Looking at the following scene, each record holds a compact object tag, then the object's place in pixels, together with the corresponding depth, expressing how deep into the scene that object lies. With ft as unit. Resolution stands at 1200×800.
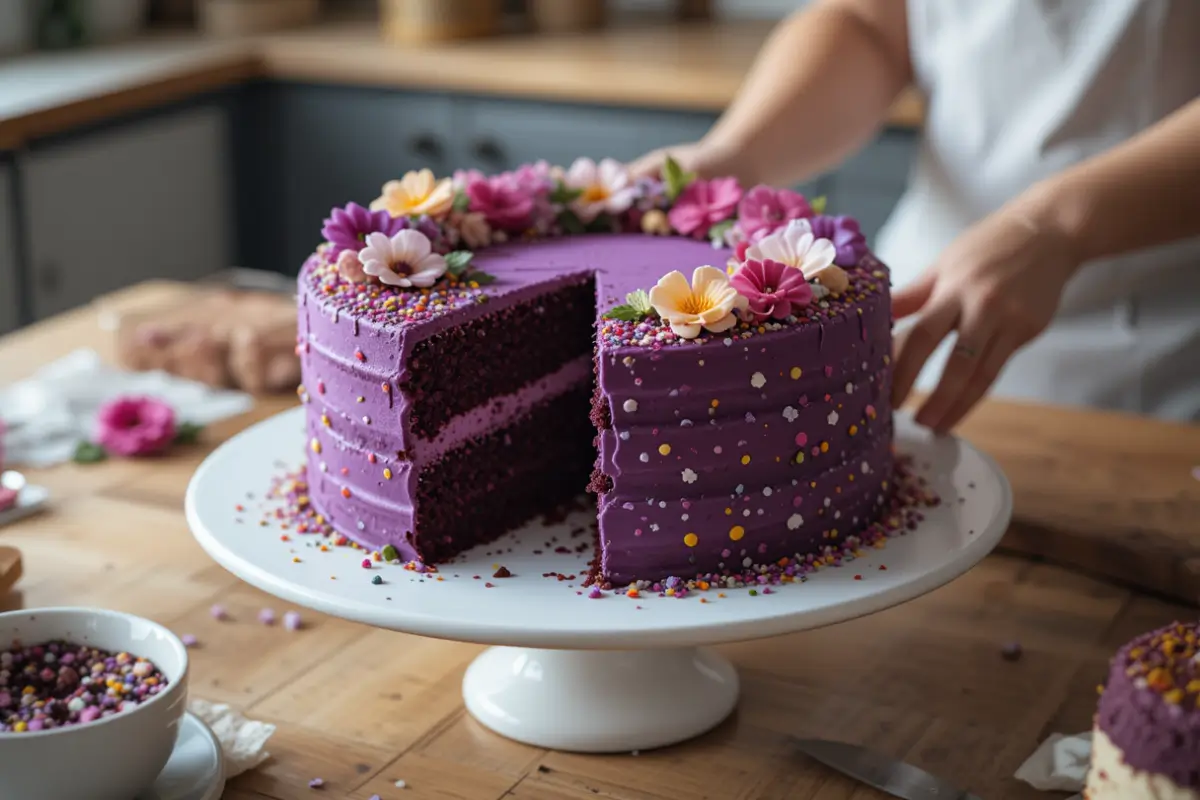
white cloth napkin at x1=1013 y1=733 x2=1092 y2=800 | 4.38
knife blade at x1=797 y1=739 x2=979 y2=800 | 4.29
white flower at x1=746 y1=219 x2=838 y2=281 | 5.09
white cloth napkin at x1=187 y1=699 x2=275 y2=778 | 4.49
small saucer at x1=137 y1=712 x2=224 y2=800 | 4.27
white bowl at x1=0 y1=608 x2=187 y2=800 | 3.87
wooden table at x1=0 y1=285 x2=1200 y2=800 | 4.52
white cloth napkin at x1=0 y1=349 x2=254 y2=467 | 6.74
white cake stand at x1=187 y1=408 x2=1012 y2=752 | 4.35
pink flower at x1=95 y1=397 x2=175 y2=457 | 6.60
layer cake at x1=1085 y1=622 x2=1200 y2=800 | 3.39
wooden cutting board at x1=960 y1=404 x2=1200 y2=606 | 5.63
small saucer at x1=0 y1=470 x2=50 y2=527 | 6.05
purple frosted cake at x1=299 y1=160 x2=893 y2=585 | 4.76
